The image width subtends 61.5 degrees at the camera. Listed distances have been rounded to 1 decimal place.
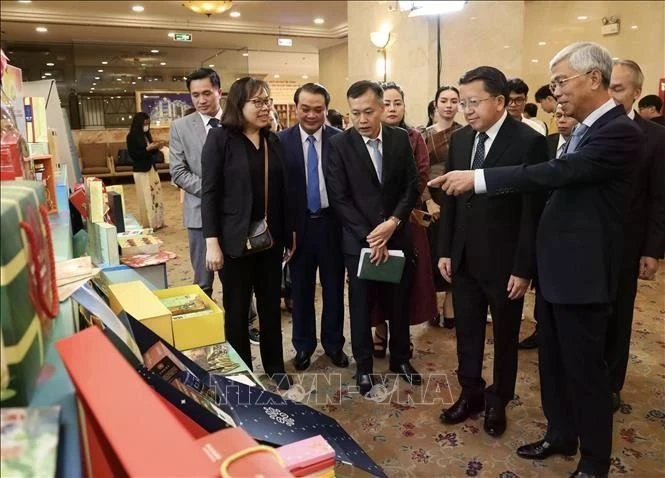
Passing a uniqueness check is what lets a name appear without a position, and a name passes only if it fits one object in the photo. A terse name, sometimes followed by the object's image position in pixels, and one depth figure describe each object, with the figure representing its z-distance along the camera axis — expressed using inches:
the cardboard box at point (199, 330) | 64.0
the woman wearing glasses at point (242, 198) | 98.2
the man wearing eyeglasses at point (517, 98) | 147.6
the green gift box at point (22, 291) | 21.7
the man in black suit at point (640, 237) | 100.0
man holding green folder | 107.0
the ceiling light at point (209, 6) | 334.3
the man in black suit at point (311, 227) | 115.8
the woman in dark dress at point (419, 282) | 127.0
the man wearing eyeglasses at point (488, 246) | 87.1
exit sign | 468.7
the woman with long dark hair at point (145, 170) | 277.7
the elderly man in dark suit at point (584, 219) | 71.4
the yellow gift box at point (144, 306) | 57.2
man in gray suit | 131.0
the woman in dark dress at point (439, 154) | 142.4
